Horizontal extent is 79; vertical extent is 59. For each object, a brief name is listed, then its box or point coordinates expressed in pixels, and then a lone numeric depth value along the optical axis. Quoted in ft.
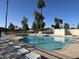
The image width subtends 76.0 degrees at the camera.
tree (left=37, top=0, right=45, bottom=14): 48.85
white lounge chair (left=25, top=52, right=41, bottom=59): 7.60
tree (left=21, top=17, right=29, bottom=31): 56.92
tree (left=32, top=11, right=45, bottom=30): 48.82
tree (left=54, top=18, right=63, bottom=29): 56.77
